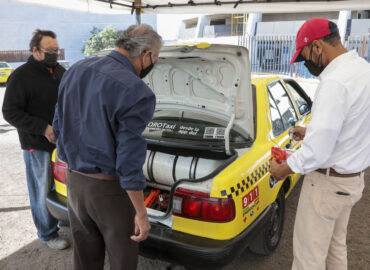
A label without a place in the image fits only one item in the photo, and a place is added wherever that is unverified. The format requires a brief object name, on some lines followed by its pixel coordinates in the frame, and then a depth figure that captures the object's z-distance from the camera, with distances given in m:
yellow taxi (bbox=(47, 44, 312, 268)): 2.00
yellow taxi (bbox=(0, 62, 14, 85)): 16.56
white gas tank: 2.41
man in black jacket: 2.57
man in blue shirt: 1.42
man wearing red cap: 1.60
